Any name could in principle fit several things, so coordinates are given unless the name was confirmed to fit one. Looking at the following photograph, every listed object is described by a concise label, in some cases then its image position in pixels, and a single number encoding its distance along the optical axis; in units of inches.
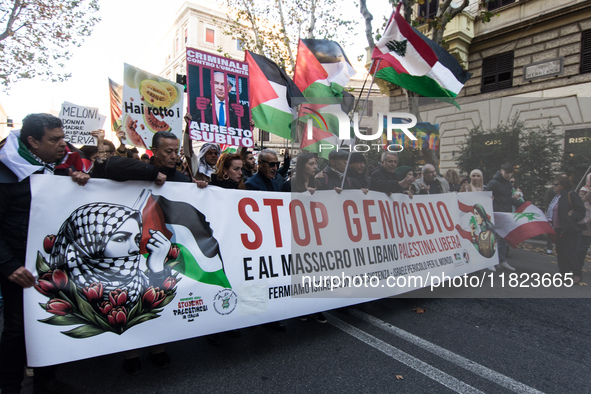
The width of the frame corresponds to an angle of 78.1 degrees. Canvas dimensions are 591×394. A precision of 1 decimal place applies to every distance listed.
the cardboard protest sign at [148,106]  214.4
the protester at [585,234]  223.9
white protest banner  94.4
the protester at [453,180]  365.0
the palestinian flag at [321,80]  233.6
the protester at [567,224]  225.6
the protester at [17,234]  87.7
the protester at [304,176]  166.2
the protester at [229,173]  162.2
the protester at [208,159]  229.0
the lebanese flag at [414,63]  196.9
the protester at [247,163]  235.0
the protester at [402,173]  189.2
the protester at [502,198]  254.8
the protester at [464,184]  336.9
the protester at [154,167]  107.3
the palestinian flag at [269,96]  220.8
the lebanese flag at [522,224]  239.1
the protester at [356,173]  181.0
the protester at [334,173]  179.0
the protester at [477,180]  290.4
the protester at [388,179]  181.3
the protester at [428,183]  271.0
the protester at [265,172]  161.3
